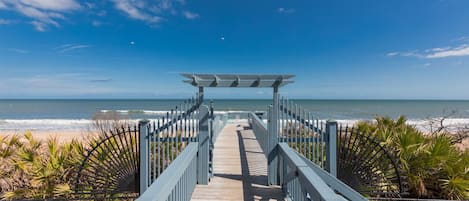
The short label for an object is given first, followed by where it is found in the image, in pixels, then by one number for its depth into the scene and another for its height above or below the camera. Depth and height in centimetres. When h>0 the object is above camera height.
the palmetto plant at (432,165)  496 -130
